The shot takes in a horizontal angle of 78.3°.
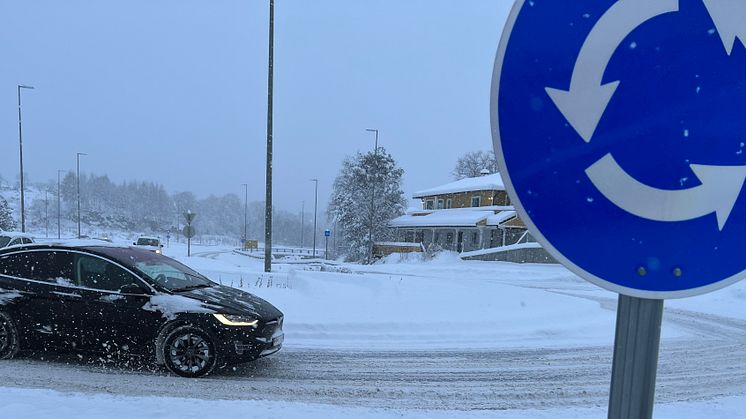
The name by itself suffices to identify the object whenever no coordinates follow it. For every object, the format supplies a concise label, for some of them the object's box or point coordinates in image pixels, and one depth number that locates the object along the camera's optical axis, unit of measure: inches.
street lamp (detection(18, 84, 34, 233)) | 1167.7
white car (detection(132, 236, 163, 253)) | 1186.5
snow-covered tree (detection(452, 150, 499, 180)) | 2768.2
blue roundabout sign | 42.3
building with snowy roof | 1256.8
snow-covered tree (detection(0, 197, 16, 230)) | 2085.9
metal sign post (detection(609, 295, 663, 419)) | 48.4
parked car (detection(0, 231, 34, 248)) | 669.7
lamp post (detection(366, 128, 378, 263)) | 1589.6
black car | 242.8
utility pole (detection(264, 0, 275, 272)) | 619.5
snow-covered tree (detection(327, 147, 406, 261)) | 1770.4
